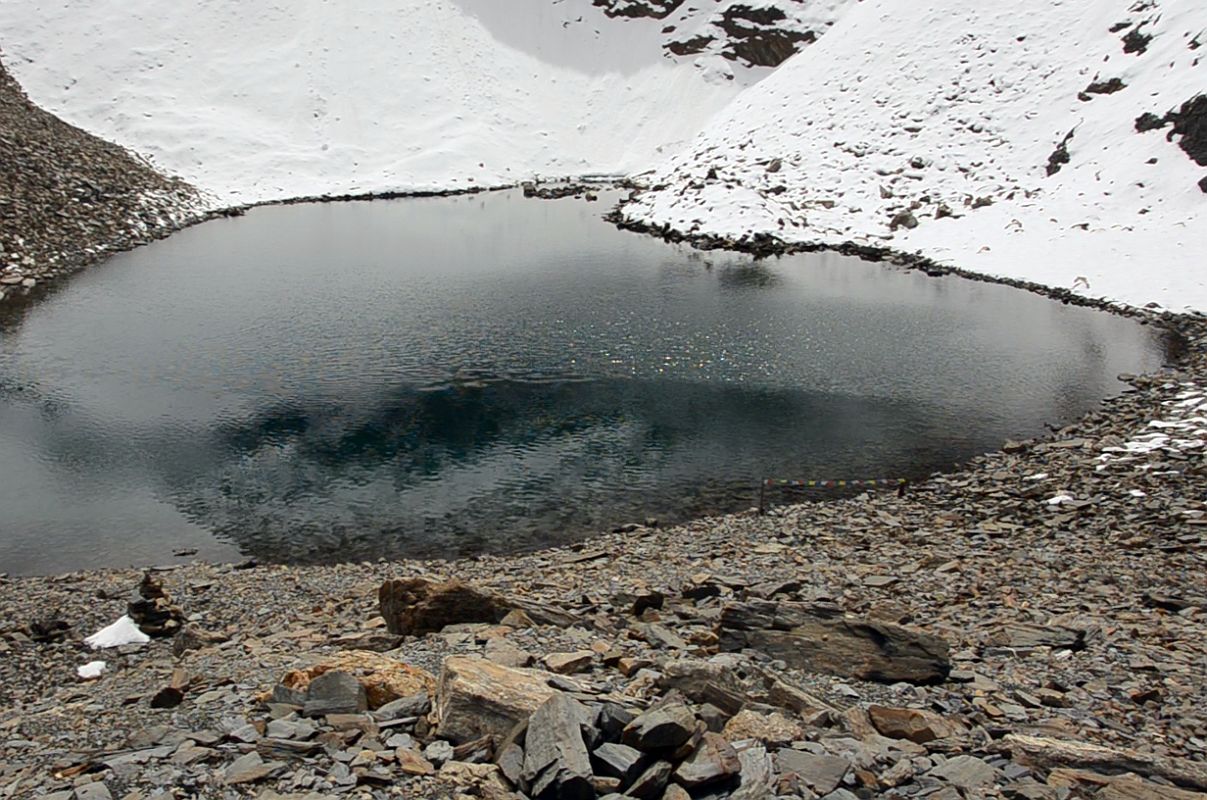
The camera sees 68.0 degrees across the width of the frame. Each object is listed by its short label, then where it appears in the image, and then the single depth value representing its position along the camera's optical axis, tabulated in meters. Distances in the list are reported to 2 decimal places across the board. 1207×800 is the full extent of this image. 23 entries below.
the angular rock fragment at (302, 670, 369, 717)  9.62
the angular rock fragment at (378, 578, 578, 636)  13.66
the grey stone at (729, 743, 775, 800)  7.93
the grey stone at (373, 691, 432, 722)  9.49
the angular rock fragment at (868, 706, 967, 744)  9.62
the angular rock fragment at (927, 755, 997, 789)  8.48
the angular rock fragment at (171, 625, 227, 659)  14.37
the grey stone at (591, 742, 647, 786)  7.95
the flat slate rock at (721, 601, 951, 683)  11.55
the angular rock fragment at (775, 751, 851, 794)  8.23
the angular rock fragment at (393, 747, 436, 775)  8.38
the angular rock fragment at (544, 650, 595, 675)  11.30
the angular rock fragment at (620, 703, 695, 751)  8.20
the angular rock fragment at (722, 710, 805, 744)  9.02
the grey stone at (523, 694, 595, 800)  7.74
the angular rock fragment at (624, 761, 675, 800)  7.77
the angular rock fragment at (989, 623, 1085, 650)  12.84
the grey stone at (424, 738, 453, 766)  8.62
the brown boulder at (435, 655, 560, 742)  8.99
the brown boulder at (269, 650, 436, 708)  10.11
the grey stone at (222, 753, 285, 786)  8.26
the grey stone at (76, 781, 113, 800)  8.01
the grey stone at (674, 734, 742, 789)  7.92
